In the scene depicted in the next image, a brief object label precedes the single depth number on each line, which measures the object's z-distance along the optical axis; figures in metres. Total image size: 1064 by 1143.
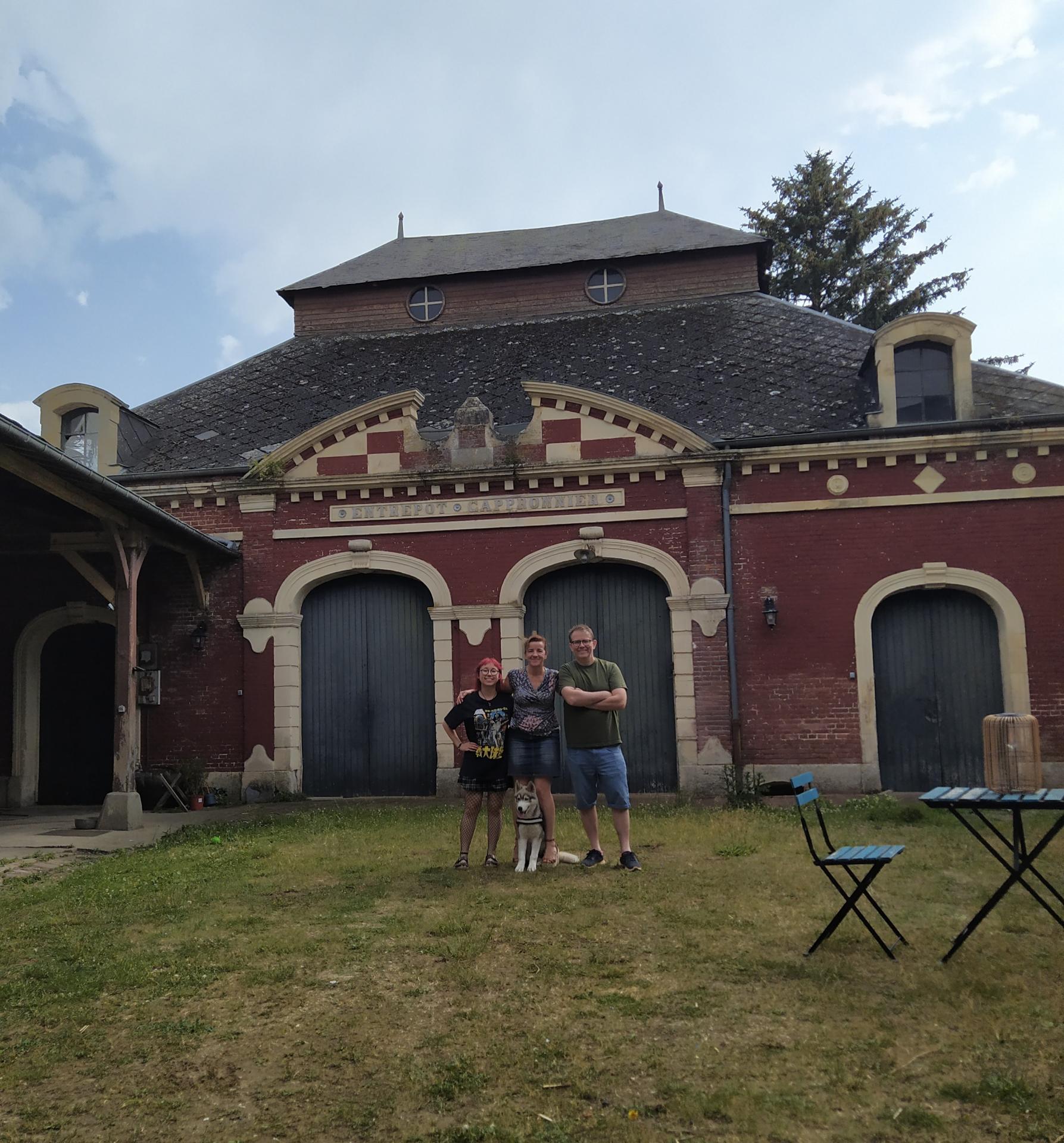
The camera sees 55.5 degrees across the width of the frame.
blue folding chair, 4.84
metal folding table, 4.70
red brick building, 12.28
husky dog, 7.20
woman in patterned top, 7.13
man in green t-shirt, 7.21
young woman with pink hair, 7.16
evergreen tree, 28.17
